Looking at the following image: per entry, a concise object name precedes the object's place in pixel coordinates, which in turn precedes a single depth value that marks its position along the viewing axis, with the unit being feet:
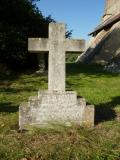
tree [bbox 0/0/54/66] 23.87
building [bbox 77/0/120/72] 33.04
